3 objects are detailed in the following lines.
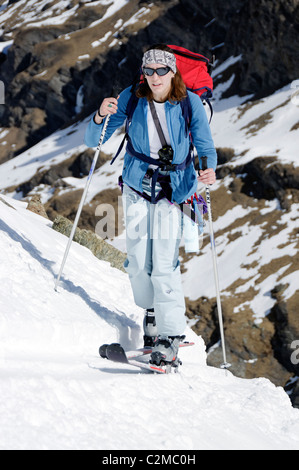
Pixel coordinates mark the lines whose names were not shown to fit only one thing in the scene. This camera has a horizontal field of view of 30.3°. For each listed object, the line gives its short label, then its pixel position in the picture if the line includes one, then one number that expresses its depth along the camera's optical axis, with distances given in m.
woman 5.13
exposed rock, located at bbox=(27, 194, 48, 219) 15.11
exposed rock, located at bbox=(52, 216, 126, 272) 11.87
